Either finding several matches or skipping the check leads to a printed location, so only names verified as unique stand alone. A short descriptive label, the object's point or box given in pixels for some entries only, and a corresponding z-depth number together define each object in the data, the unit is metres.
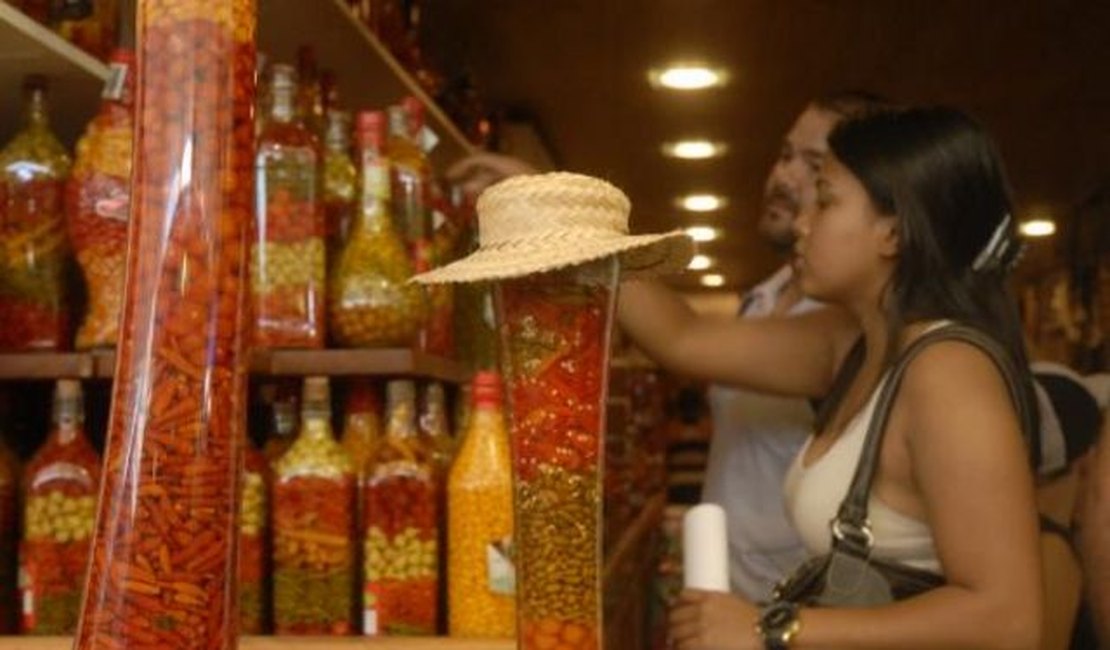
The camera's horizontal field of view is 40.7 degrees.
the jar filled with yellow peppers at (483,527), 1.71
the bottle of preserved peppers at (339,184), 1.87
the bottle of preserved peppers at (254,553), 1.69
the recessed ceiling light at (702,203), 7.58
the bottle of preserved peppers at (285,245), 1.77
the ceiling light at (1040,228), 7.58
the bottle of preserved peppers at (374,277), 1.81
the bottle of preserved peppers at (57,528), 1.60
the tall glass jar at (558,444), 0.88
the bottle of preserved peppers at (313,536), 1.71
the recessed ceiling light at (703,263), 10.19
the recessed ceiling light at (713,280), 11.13
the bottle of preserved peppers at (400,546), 1.73
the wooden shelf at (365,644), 1.62
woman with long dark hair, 1.57
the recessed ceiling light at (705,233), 8.71
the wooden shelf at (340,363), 1.78
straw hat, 0.85
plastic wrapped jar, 0.74
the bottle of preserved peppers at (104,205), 1.62
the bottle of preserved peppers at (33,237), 1.64
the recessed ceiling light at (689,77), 4.96
